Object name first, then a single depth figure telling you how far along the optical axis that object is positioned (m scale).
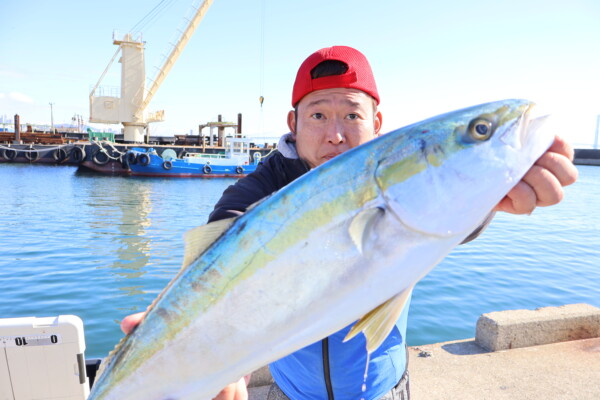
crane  41.03
